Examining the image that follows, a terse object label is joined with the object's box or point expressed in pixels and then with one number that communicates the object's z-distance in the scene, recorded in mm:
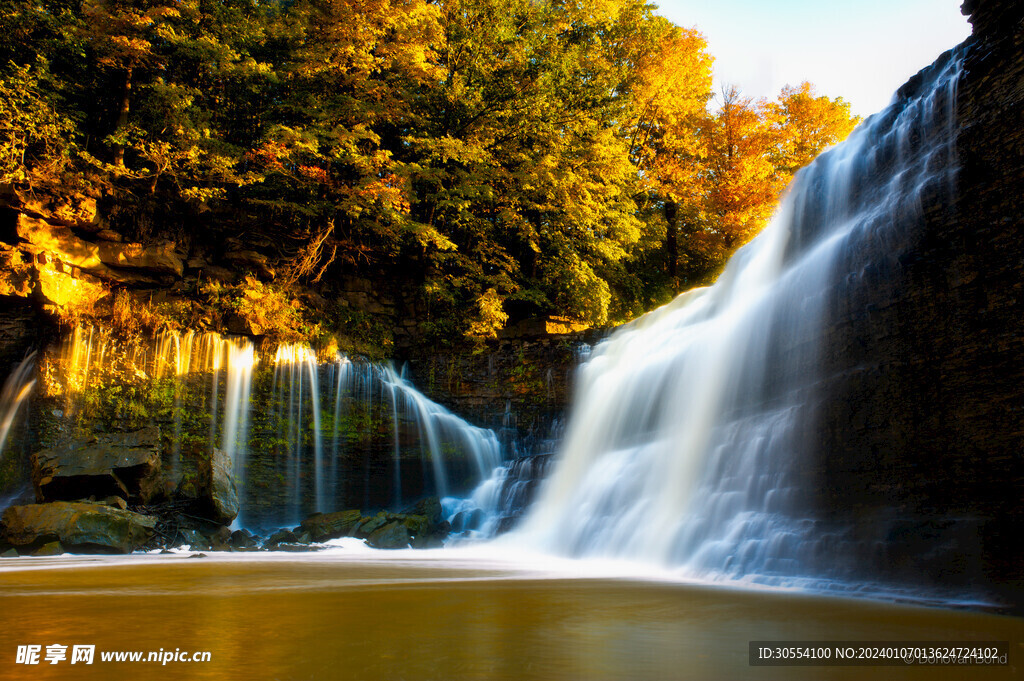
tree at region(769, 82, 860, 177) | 20906
